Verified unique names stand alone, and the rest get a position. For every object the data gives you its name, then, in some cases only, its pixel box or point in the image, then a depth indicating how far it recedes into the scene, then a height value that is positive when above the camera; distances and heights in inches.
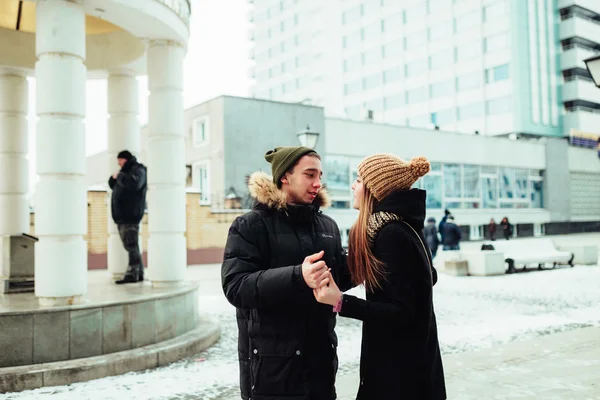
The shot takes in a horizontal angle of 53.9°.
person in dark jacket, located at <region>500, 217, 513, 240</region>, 1389.0 -15.5
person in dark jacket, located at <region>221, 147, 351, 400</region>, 106.6 -10.3
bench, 659.4 -39.1
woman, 102.7 -11.9
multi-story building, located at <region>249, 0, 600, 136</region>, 1791.3 +541.8
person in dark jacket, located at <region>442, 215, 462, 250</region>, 760.3 -20.4
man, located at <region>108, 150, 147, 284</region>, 331.9 +13.0
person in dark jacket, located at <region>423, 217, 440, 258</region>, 733.3 -18.0
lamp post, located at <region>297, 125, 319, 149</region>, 627.2 +92.2
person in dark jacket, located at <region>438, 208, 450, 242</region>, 778.7 -3.4
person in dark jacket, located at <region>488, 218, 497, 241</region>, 1332.4 -18.9
